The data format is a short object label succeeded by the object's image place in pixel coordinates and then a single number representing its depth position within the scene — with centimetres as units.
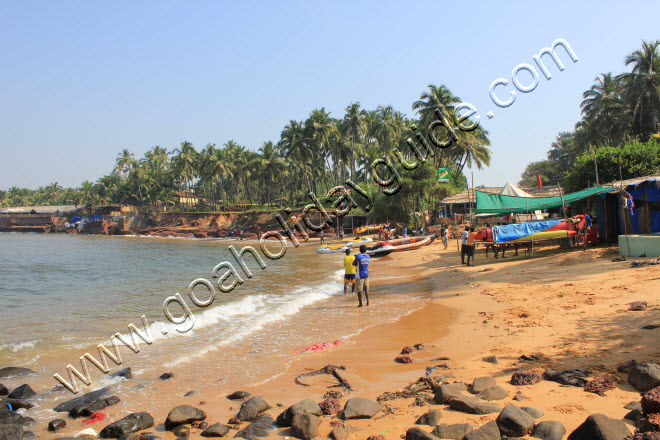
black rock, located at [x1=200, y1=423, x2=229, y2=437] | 526
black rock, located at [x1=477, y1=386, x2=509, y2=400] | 517
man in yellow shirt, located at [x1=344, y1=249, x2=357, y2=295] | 1410
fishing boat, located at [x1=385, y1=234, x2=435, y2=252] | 2944
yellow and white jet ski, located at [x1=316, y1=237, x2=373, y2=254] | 3484
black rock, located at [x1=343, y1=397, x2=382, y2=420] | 525
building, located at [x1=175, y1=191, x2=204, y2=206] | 9038
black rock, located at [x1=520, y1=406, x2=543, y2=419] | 459
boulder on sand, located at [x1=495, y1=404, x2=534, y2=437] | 423
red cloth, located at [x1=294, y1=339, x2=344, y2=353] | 874
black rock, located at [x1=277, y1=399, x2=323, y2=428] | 530
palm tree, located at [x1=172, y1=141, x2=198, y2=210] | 8394
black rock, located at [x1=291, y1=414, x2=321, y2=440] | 491
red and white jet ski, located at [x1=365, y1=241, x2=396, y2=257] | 2853
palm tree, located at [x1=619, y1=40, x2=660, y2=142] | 3834
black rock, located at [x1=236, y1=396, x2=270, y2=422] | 563
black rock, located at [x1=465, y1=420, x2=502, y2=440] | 418
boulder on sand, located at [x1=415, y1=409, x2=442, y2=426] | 475
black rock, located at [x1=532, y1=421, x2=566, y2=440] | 412
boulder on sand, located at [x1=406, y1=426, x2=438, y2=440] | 428
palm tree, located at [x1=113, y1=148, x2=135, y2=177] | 9988
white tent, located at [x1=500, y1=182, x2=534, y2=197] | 2341
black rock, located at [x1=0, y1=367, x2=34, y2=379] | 797
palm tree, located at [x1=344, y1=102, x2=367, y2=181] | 5819
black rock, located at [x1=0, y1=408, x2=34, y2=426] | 576
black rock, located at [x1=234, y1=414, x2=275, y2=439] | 514
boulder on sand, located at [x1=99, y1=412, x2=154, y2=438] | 546
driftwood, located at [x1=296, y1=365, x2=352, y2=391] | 682
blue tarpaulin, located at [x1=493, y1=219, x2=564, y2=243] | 1803
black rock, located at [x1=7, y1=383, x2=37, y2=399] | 689
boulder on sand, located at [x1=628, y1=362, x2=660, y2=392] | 473
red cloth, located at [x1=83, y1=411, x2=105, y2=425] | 601
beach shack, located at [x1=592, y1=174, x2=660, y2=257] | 1382
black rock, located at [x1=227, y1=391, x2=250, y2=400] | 647
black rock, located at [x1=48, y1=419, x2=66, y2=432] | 582
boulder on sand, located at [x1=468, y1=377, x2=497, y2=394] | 545
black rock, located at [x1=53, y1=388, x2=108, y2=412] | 645
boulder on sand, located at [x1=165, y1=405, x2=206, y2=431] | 557
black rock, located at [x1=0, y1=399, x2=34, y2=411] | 649
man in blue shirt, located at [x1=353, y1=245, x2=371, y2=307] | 1275
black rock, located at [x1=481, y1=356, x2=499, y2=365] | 658
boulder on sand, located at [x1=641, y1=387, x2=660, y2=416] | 404
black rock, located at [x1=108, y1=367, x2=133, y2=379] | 774
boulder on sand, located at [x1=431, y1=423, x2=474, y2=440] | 438
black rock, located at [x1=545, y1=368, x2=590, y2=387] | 524
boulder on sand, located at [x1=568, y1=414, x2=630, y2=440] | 379
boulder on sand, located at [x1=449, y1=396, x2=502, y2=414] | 484
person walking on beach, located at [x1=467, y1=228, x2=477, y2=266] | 1823
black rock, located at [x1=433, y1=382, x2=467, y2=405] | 528
